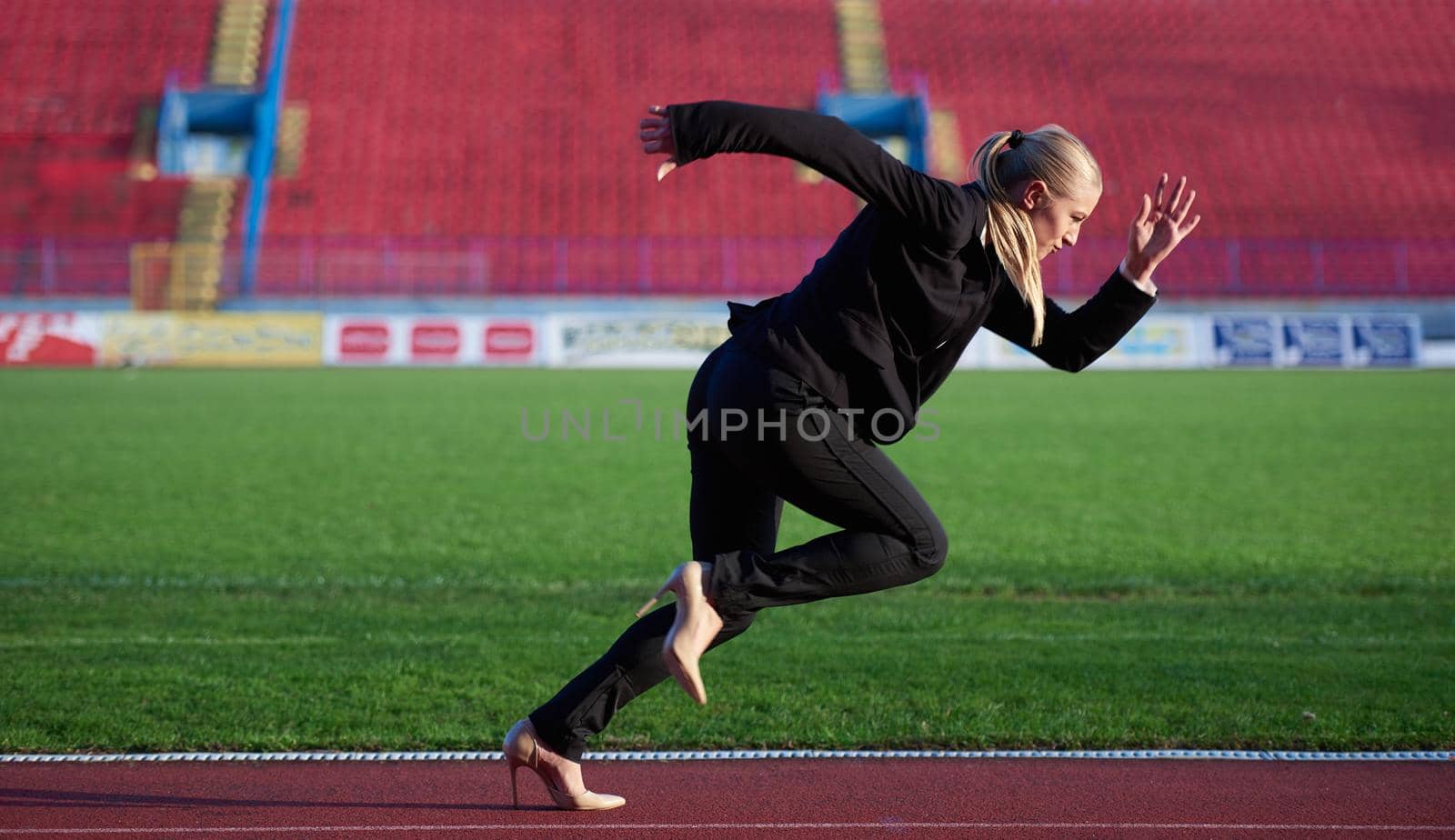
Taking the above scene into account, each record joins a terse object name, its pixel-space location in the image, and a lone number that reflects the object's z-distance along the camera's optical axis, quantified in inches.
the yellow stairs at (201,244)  1230.9
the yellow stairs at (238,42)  1644.9
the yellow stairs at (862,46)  1690.5
